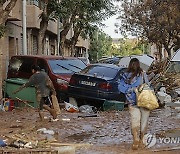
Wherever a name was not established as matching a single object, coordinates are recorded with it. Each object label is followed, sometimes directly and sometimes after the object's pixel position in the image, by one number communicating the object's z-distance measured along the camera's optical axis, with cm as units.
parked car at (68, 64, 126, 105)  1567
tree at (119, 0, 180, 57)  3758
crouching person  1273
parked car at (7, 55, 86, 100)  1738
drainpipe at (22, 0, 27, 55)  2417
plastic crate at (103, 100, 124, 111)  1570
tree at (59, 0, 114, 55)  2608
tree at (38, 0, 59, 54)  2539
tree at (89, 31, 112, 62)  7256
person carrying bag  937
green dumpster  1578
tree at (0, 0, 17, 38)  1543
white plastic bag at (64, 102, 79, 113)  1549
